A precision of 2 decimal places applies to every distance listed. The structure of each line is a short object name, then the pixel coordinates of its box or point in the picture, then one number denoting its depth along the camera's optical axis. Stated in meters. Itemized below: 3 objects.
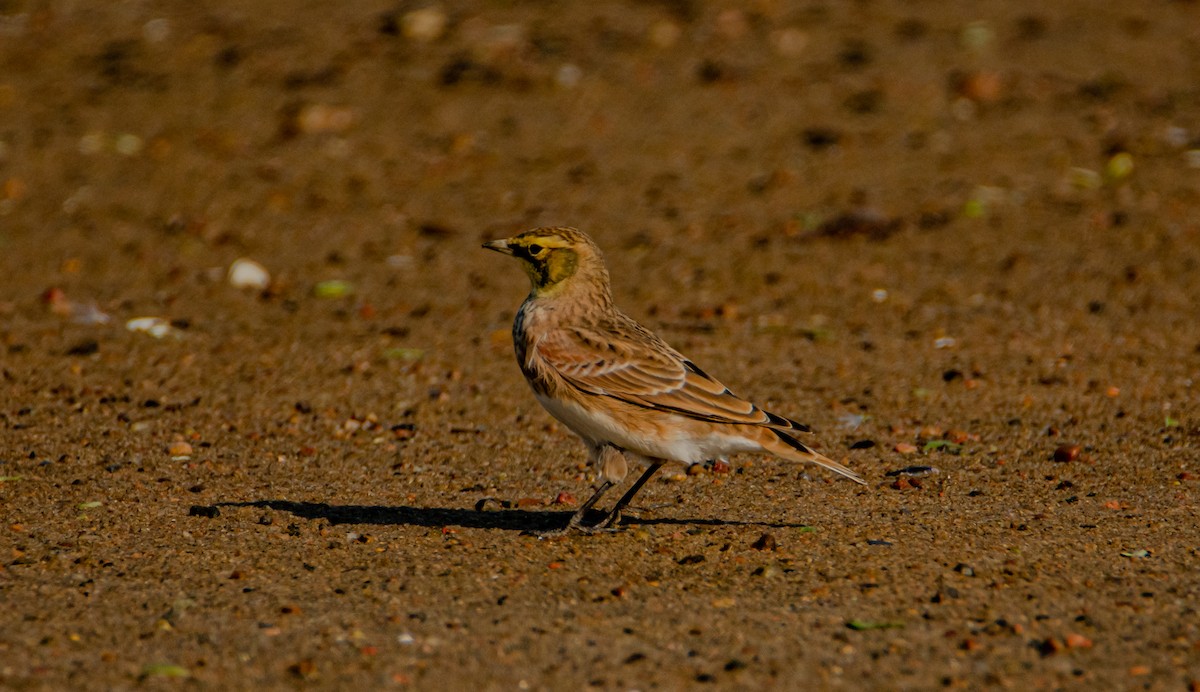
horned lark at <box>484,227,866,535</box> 12.79
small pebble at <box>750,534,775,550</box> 12.74
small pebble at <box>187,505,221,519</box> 13.73
